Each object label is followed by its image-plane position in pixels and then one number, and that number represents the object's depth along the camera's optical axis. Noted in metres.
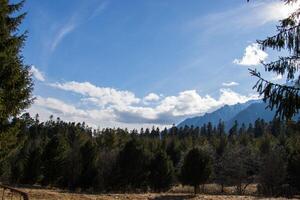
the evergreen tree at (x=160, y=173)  73.19
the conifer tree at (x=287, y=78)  8.37
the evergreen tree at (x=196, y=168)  67.19
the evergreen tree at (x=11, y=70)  17.42
